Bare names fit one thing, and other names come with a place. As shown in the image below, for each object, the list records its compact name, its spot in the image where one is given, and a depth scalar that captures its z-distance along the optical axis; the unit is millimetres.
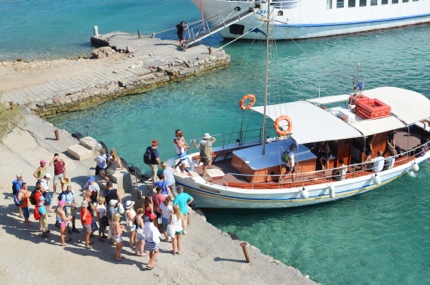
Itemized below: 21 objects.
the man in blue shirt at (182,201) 16281
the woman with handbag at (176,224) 15212
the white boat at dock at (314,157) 19516
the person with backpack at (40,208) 15866
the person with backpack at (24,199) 16406
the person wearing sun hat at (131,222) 15055
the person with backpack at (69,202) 16000
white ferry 41406
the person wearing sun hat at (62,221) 15438
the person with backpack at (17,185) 16641
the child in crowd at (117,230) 14906
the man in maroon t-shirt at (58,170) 18677
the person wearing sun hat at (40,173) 18250
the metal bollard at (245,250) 15062
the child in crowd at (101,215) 15590
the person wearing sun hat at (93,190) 16406
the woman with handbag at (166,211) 15706
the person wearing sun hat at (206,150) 19312
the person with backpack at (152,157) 19159
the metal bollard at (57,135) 23594
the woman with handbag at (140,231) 14836
